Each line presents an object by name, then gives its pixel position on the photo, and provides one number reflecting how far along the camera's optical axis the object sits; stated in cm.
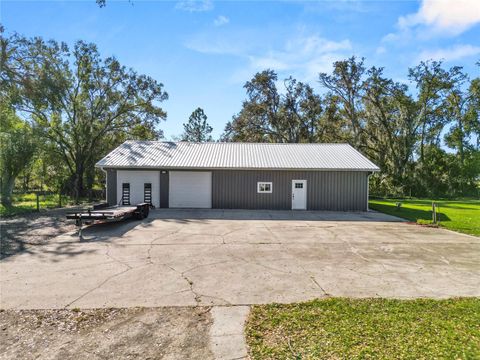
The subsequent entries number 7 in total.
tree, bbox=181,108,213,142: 4709
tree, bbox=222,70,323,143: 3494
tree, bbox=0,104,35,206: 1805
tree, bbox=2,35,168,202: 2372
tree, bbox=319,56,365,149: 3225
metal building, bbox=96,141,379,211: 1653
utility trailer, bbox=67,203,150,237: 994
